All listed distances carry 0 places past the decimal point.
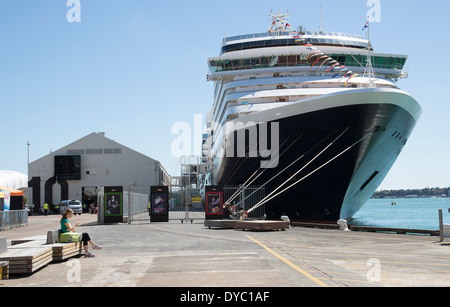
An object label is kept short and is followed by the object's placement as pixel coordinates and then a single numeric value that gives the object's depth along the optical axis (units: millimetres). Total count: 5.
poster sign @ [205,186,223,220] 25688
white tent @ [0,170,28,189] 81906
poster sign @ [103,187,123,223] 26641
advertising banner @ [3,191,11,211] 28719
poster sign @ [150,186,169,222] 26906
